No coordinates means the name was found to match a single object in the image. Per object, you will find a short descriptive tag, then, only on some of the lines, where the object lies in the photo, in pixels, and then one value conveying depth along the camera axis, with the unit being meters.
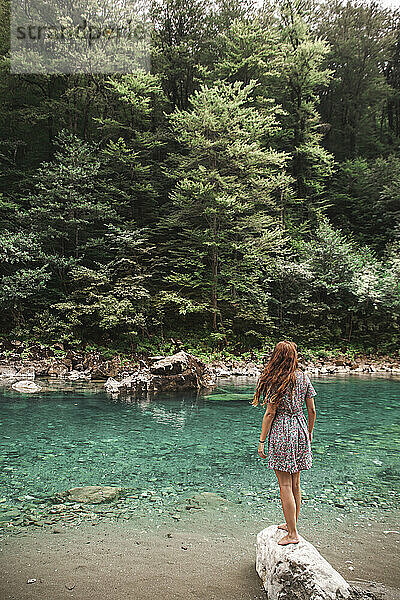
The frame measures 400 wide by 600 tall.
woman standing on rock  2.80
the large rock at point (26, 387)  9.87
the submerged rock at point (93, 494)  4.12
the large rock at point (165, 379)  10.56
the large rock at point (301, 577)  2.29
